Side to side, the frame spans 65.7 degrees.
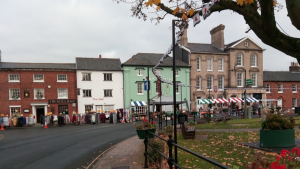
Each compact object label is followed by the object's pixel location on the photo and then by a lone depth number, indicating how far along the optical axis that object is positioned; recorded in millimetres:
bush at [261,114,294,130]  8117
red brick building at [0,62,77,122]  29812
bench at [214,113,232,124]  19048
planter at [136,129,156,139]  8530
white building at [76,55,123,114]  32375
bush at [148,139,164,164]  6811
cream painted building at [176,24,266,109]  37562
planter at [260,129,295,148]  8055
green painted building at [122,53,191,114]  34406
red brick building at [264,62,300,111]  41250
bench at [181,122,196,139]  11280
